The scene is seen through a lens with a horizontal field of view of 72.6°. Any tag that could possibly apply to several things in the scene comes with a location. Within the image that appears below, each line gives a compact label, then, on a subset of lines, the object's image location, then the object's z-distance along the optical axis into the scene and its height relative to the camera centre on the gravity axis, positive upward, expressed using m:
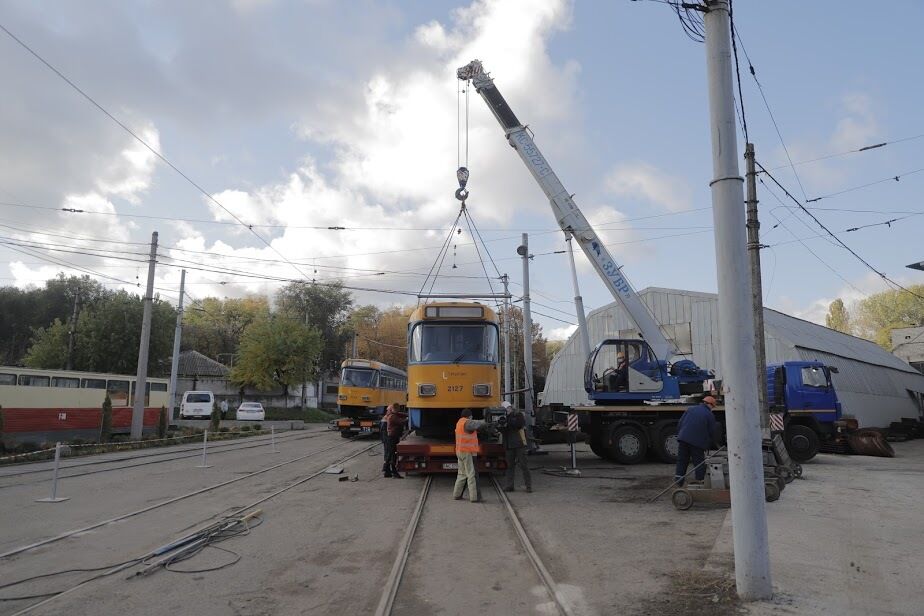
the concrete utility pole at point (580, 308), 22.90 +3.74
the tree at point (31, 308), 58.62 +8.92
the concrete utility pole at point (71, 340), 40.69 +4.24
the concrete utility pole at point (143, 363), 23.03 +1.55
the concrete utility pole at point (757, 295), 15.39 +2.87
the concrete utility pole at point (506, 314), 28.45 +4.22
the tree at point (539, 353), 71.62 +6.48
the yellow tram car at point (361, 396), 28.33 +0.50
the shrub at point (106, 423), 24.16 -0.69
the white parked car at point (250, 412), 43.62 -0.40
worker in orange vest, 11.05 -0.82
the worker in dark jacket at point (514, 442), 11.53 -0.62
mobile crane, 16.70 +1.03
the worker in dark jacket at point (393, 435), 13.72 -0.60
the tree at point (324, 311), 68.00 +10.32
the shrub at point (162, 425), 26.62 -0.83
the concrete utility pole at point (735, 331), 5.13 +0.67
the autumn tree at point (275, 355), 48.41 +3.96
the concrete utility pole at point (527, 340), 18.78 +2.61
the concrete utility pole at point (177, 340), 33.16 +3.49
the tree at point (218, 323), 73.19 +9.82
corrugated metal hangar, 28.09 +2.88
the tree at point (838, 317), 71.62 +10.76
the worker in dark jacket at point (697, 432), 10.22 -0.36
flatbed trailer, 12.40 -0.97
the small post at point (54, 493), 10.79 -1.52
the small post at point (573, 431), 15.18 -0.52
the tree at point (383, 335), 72.62 +8.43
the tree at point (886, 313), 65.00 +10.43
